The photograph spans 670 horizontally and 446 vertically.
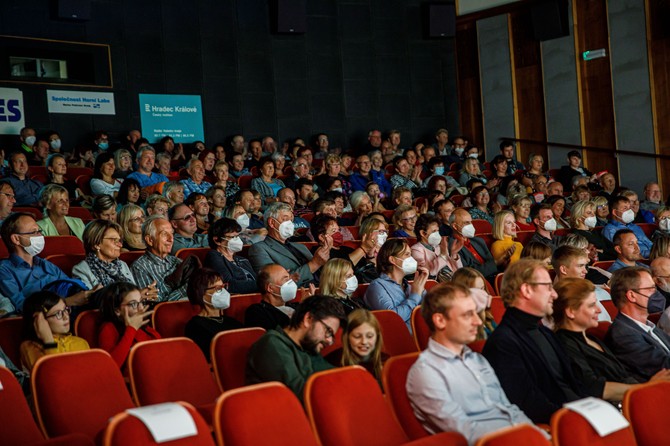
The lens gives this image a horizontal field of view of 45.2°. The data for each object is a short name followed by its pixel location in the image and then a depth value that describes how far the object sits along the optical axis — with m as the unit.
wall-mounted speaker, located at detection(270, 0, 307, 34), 8.64
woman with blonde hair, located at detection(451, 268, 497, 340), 2.90
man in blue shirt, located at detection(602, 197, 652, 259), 5.54
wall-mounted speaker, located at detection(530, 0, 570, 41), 8.54
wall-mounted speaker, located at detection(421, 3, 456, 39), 9.47
